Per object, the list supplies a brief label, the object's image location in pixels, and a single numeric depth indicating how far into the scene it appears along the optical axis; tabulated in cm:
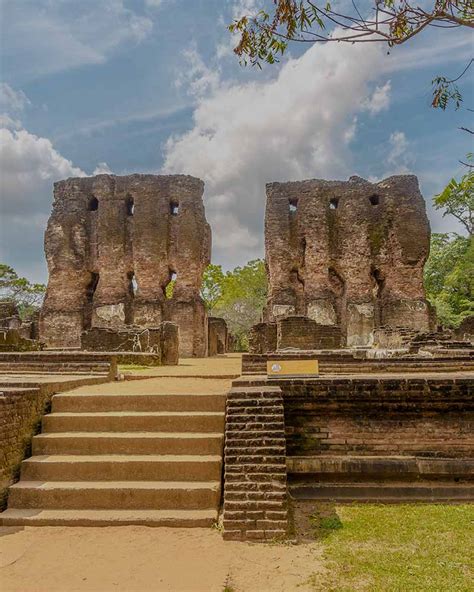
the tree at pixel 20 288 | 3916
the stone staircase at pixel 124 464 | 384
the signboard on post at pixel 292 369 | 473
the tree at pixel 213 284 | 4081
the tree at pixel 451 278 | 2698
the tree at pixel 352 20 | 385
